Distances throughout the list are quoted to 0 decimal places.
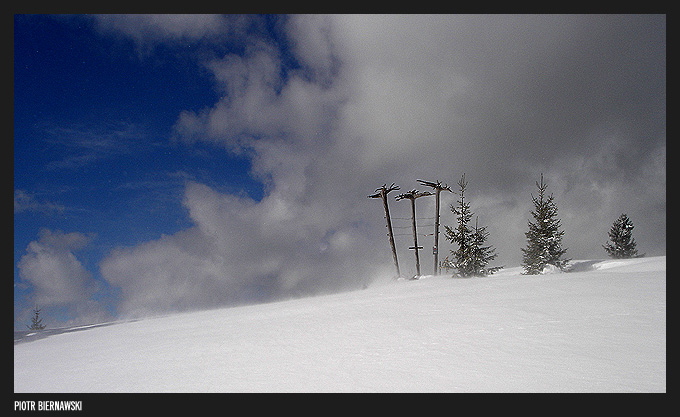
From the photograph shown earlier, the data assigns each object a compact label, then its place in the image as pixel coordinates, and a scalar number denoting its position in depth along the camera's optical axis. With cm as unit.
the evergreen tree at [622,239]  3954
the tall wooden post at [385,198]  2522
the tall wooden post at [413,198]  2526
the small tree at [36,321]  3882
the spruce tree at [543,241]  2358
